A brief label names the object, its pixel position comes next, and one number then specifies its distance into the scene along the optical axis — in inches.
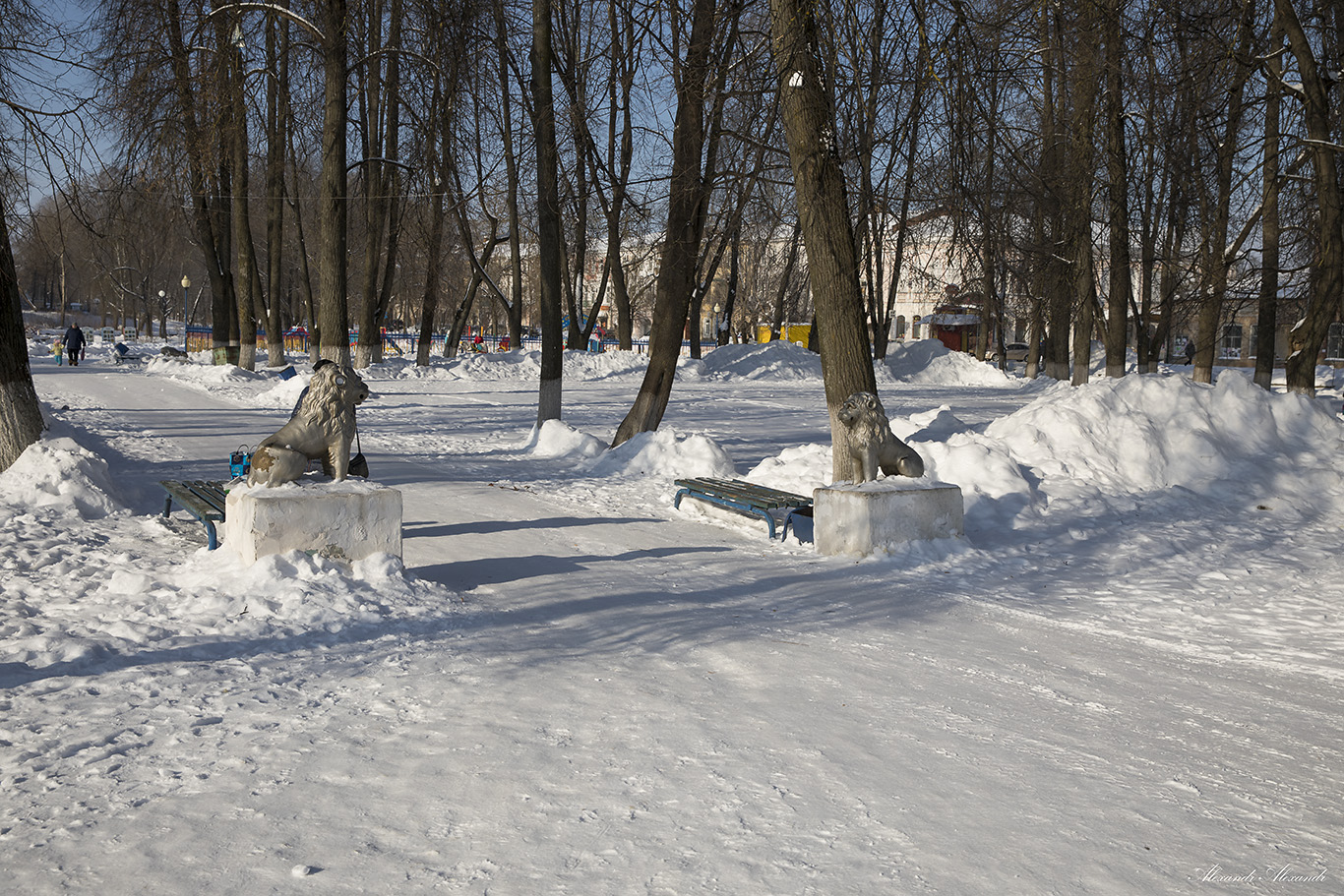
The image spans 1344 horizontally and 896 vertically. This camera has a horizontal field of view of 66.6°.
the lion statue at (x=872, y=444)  327.6
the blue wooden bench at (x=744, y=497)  339.3
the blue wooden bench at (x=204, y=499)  262.2
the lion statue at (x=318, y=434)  242.5
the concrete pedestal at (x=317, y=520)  229.9
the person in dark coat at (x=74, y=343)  1289.4
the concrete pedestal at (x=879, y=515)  313.4
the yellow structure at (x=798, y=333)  1973.4
